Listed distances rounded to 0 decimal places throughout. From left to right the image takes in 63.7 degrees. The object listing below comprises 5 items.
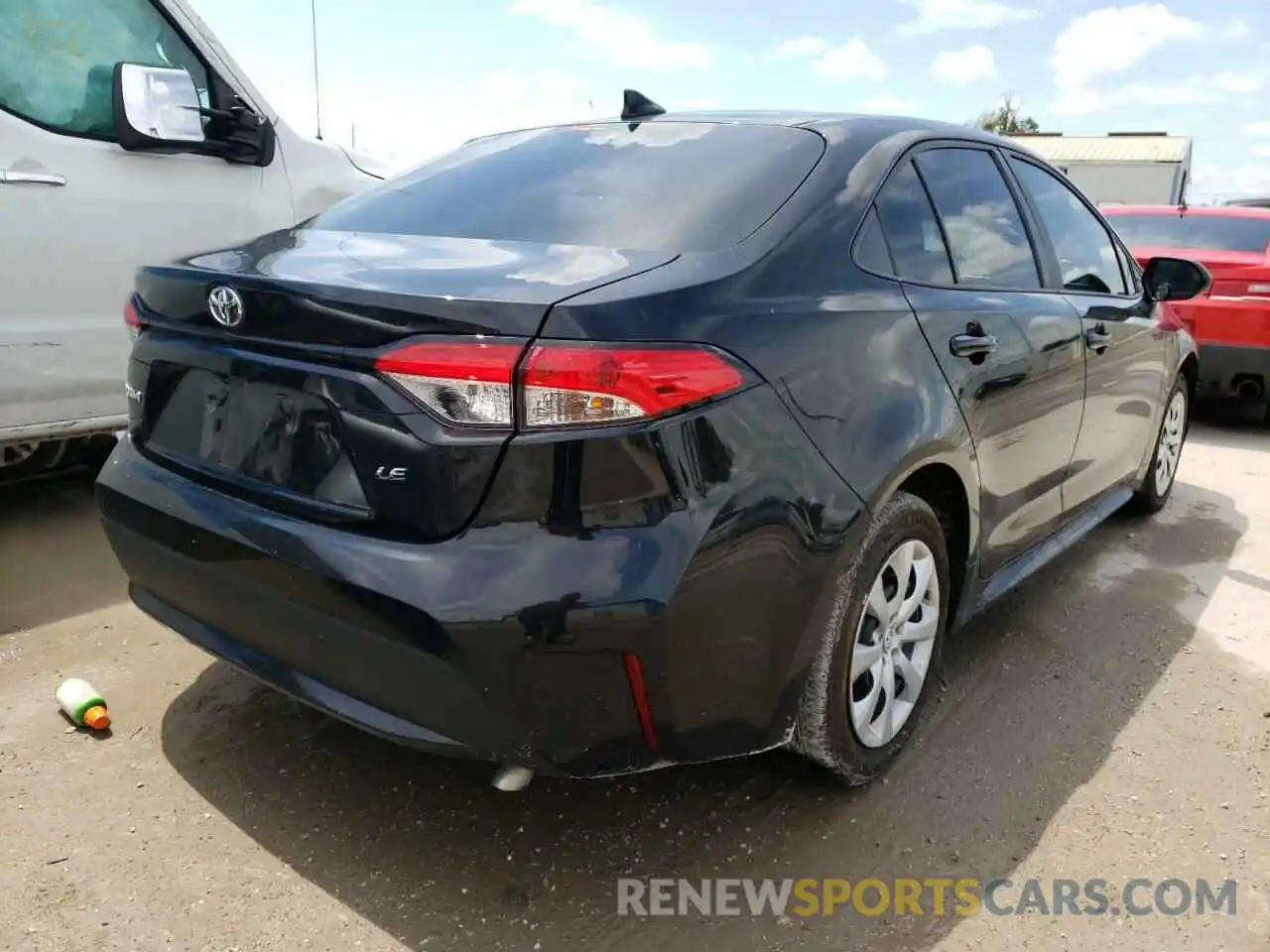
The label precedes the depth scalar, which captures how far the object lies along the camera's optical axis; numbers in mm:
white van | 3438
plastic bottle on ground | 2625
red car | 6488
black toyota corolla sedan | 1771
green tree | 58253
